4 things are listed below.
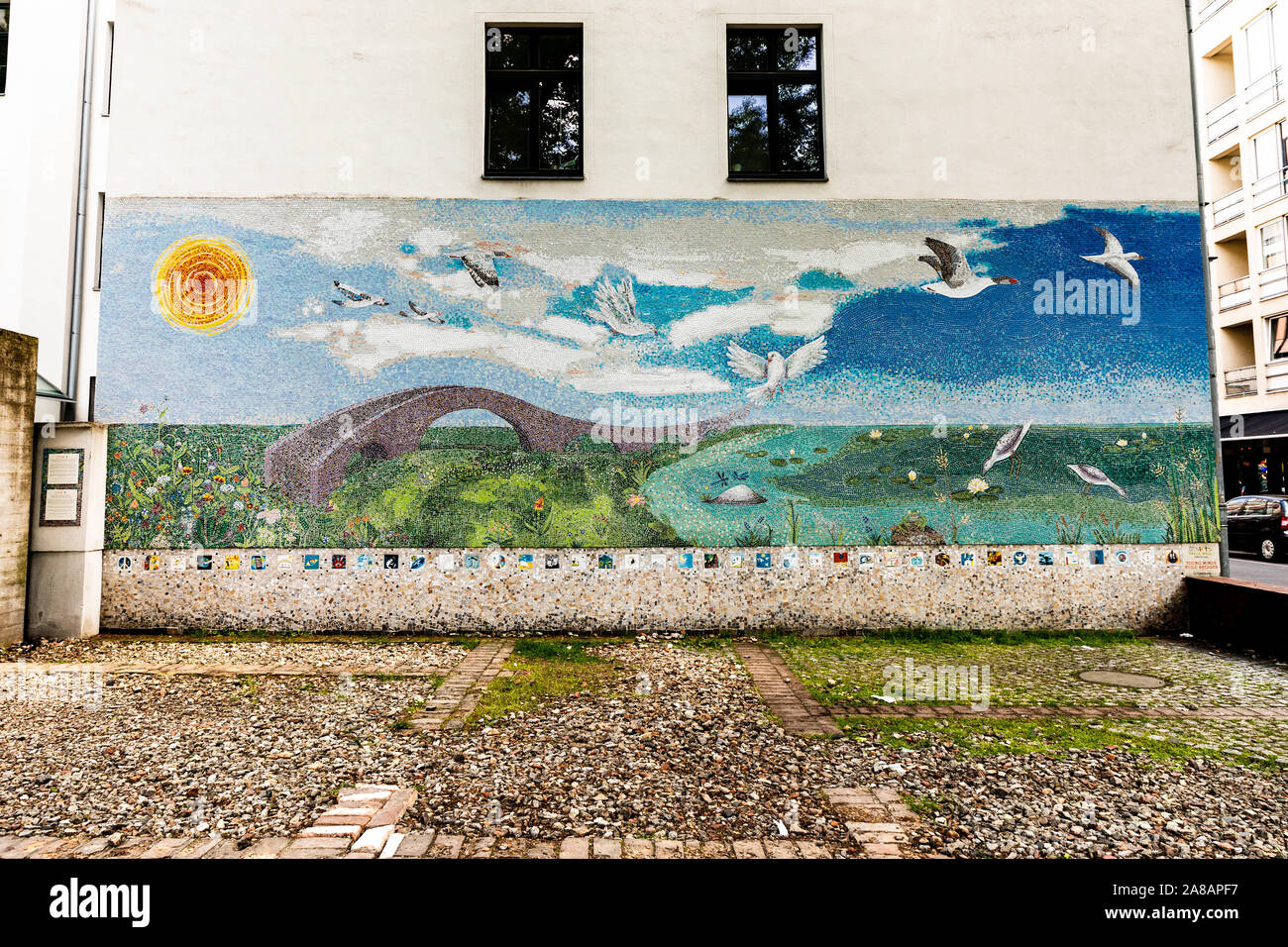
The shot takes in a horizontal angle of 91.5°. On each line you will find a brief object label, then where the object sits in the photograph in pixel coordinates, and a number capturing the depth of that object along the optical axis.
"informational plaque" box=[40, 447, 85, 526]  6.69
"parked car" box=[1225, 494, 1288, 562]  15.15
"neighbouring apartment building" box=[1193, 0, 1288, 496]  20.25
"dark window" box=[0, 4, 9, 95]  10.42
